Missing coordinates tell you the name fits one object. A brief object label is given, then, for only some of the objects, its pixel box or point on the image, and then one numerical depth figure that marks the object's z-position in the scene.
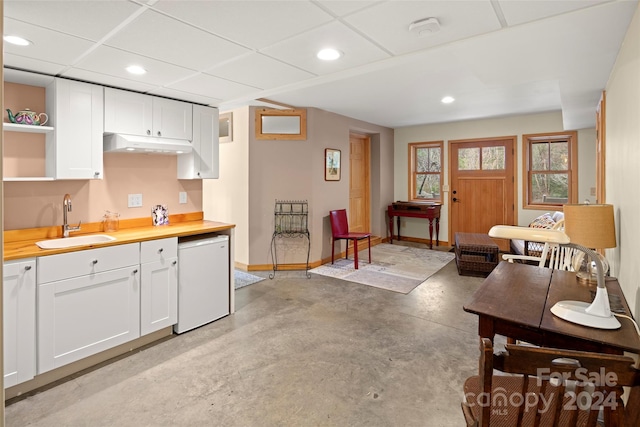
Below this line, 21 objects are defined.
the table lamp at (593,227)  1.94
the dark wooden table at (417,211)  6.48
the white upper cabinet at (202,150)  3.69
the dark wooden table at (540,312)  1.43
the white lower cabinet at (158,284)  2.81
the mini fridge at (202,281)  3.10
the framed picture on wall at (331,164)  5.42
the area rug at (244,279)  4.45
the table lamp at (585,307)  1.52
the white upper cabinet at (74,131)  2.76
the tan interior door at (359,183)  6.50
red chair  5.18
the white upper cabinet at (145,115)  3.06
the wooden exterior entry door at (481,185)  6.09
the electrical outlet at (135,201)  3.39
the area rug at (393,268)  4.54
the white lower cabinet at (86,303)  2.30
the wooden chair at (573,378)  0.93
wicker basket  4.77
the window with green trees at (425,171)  6.88
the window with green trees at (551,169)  5.57
